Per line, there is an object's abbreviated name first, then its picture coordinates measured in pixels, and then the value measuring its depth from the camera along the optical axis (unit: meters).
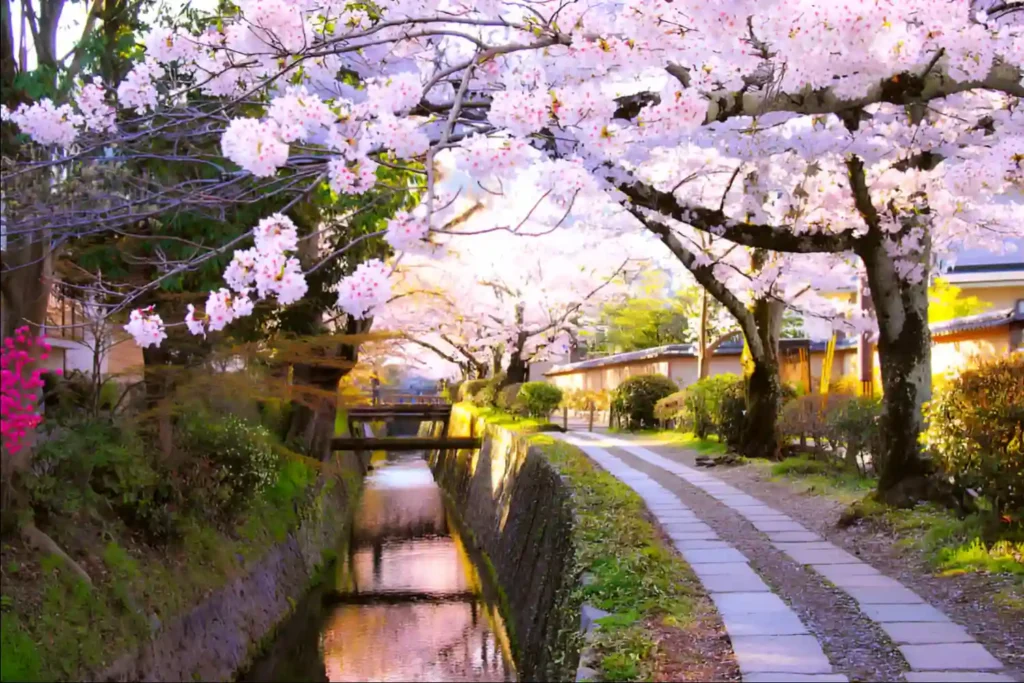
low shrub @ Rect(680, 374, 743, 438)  18.38
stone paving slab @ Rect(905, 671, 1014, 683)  5.06
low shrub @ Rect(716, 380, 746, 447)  17.07
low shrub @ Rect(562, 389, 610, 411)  29.86
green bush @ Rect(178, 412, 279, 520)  12.36
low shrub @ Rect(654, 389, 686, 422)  21.22
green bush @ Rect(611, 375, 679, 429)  24.34
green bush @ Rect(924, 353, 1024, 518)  7.79
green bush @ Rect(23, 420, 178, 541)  9.47
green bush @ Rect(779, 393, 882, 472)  12.77
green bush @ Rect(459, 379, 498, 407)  27.48
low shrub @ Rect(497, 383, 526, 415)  23.42
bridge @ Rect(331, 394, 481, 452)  21.26
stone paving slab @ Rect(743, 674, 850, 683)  5.09
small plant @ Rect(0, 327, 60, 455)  7.24
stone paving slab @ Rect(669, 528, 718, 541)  9.30
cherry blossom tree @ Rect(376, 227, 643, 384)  25.16
